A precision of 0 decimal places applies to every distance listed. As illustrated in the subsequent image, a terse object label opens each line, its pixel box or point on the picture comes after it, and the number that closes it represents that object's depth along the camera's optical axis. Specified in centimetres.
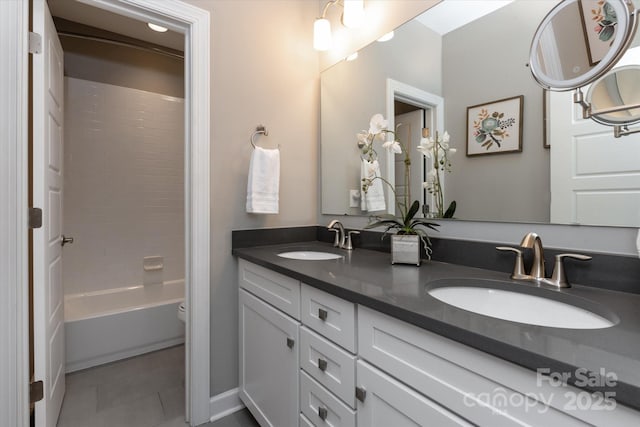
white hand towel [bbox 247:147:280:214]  159
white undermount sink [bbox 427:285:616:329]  77
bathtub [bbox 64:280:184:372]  196
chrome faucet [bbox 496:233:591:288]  89
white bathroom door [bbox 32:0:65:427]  125
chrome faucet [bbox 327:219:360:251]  167
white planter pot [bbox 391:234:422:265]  120
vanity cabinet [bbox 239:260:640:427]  53
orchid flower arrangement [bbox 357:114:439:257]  129
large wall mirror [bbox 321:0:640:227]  92
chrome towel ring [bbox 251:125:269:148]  168
